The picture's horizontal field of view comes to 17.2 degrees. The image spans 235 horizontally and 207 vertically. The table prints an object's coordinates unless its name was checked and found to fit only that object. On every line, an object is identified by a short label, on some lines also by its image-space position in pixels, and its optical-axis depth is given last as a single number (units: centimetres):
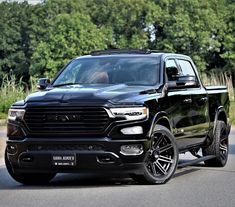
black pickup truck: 1007
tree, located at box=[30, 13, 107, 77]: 8688
